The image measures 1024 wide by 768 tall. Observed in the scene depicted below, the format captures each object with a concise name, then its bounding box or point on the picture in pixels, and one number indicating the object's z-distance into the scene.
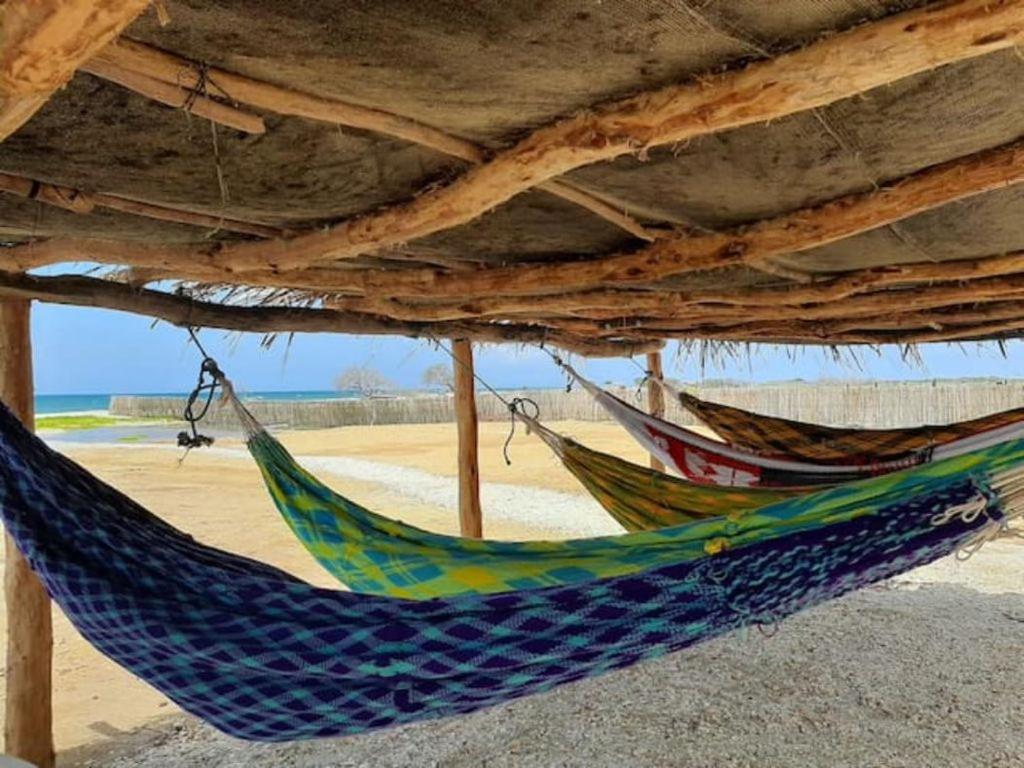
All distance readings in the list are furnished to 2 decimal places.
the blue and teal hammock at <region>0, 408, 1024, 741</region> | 1.14
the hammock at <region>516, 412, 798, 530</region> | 2.16
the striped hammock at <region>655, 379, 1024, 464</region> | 2.57
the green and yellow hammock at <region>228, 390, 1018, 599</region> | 1.29
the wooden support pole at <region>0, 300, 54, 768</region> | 1.76
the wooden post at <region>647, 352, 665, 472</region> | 3.56
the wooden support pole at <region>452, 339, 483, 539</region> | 2.82
